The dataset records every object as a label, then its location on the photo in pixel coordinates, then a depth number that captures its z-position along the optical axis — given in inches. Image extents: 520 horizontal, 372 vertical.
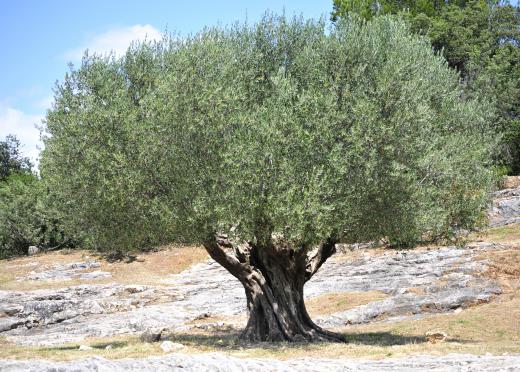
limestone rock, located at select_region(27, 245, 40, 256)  2619.1
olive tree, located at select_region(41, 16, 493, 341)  874.8
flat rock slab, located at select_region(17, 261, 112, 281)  1963.6
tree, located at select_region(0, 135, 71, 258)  2618.1
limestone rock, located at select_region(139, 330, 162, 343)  1098.8
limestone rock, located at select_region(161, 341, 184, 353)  956.6
